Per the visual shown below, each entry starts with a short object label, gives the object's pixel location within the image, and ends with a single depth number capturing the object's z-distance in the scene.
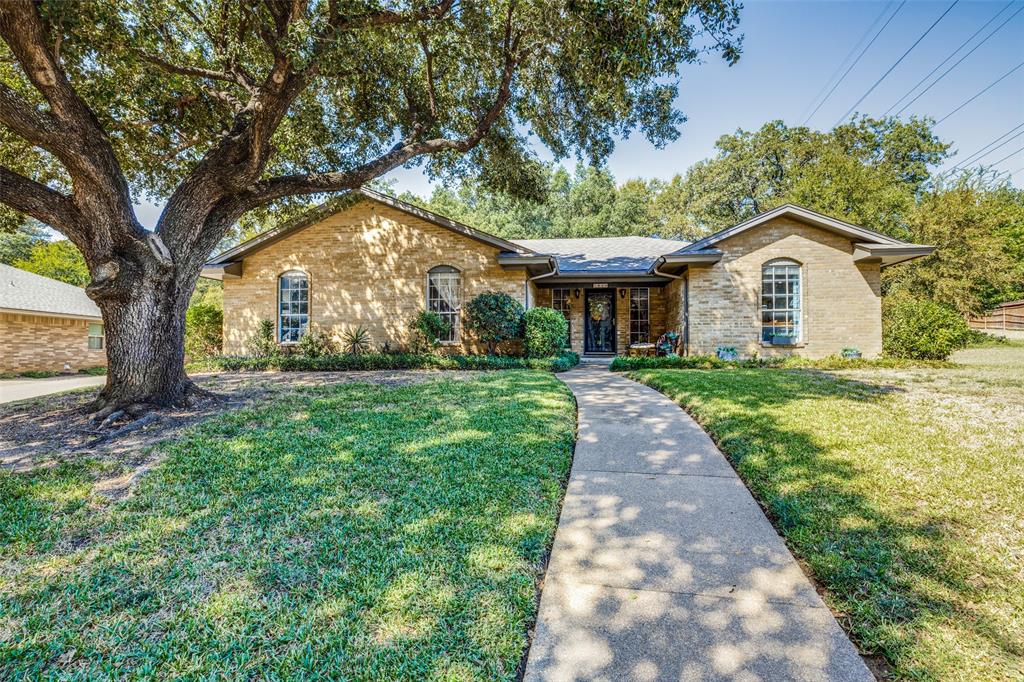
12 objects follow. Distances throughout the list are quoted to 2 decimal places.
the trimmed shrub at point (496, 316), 12.12
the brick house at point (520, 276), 12.57
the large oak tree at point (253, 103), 5.71
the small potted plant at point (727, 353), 12.57
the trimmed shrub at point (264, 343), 13.71
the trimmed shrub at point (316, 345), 13.48
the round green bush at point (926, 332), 11.07
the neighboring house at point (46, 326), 14.48
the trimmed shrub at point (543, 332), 11.84
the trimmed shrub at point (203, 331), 15.48
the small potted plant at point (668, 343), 13.77
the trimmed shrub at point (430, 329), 12.58
